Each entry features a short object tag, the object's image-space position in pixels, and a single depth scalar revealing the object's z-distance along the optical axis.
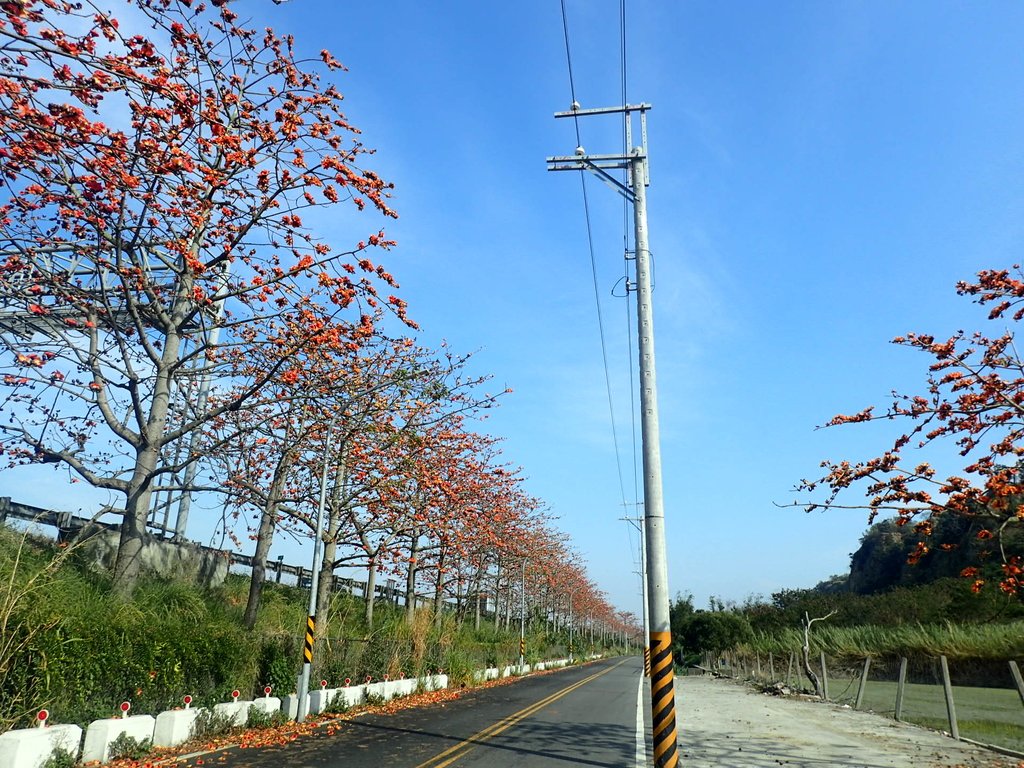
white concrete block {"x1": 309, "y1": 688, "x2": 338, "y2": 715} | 16.25
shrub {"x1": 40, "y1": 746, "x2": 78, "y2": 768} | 8.66
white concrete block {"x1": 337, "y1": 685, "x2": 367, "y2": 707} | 17.77
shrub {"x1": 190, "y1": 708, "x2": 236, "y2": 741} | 12.12
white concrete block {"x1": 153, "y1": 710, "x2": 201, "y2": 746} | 11.20
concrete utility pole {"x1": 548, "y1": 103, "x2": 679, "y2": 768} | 9.38
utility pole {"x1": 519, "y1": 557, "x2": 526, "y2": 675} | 39.31
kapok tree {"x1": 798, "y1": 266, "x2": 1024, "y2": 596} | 8.40
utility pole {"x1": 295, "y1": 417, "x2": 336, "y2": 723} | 15.11
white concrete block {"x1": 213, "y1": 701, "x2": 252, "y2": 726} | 12.94
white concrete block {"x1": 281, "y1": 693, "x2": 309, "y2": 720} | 15.13
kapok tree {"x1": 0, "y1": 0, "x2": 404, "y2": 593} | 7.43
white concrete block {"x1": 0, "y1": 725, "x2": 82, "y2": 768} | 8.09
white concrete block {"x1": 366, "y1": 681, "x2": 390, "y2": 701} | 19.28
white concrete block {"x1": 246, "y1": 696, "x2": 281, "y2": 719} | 14.34
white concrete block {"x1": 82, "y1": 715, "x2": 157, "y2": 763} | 9.69
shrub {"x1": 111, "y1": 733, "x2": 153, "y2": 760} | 10.09
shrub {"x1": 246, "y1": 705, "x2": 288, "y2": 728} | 13.87
